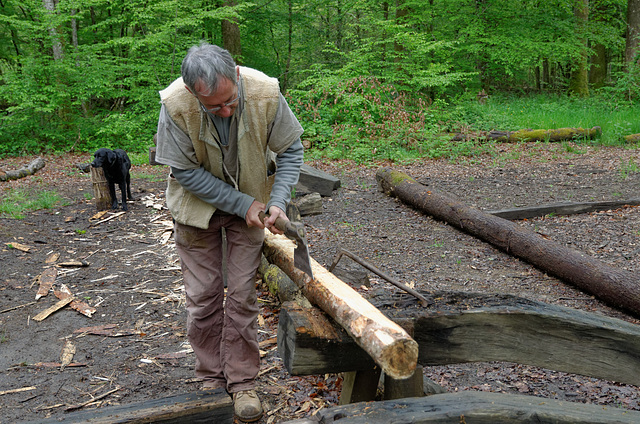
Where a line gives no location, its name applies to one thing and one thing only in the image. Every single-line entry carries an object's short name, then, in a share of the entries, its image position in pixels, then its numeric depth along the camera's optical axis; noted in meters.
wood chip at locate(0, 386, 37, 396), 3.13
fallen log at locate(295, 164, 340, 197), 8.05
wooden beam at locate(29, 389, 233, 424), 2.33
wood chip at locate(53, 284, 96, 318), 4.43
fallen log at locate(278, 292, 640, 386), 2.14
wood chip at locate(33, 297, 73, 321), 4.32
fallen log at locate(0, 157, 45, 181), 10.63
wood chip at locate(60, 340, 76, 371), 3.53
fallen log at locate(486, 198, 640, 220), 6.70
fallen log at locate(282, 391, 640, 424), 1.76
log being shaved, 1.74
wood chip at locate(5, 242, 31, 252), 6.07
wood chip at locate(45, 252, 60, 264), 5.75
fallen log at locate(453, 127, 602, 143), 11.84
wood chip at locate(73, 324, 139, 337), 4.02
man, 2.46
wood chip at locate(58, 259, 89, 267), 5.62
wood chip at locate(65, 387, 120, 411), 2.96
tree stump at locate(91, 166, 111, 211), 7.80
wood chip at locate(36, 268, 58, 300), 4.84
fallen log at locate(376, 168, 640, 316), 4.23
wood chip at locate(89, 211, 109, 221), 7.61
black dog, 7.81
